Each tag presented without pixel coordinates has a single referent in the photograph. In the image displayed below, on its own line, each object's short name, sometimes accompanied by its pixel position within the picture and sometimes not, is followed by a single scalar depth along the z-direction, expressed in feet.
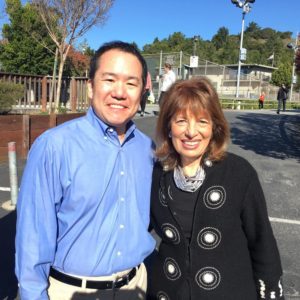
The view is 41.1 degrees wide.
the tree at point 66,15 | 48.96
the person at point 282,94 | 89.07
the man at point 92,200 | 5.89
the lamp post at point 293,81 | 92.77
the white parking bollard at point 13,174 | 18.36
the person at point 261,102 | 105.03
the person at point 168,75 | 40.90
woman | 6.55
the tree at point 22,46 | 71.72
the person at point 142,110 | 49.21
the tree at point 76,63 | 80.14
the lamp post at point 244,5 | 85.71
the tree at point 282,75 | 228.31
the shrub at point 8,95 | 34.09
